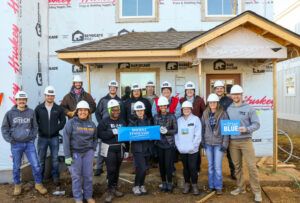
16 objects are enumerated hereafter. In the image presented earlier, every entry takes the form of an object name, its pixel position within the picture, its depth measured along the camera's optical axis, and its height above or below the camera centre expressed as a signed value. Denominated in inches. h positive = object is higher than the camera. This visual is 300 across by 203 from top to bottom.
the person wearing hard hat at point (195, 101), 246.8 -2.9
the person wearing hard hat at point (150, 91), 271.0 +6.5
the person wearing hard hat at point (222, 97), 237.2 +0.1
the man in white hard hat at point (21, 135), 227.9 -26.7
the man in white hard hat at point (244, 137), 212.4 -29.2
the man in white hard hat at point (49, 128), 245.3 -23.5
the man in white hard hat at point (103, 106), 260.2 -6.3
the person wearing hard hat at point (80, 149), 204.1 -34.4
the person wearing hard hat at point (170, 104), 244.5 -5.1
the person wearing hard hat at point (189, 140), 219.1 -31.5
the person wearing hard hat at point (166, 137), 222.4 -29.2
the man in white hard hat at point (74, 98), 259.8 +0.9
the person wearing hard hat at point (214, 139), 218.7 -30.7
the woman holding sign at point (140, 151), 223.5 -39.5
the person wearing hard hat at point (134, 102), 252.2 -3.9
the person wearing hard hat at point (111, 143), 217.2 -32.4
